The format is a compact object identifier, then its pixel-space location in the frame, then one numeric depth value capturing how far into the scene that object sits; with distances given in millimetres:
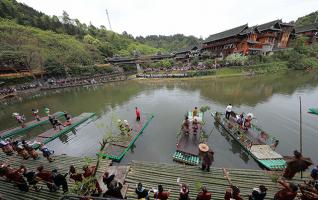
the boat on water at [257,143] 7601
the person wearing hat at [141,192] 4929
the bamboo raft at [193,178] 5793
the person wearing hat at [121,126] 10862
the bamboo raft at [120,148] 8756
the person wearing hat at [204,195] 4507
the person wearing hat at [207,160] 6399
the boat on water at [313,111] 13257
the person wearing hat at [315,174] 5507
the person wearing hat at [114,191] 4835
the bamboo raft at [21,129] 12683
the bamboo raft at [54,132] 11200
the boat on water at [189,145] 8214
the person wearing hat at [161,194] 4753
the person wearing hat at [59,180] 5510
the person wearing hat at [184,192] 4767
